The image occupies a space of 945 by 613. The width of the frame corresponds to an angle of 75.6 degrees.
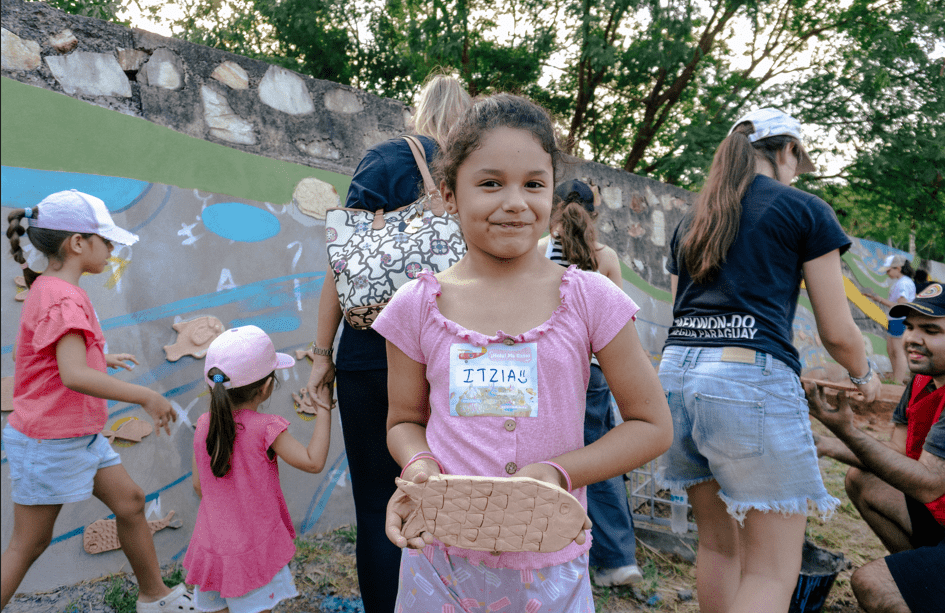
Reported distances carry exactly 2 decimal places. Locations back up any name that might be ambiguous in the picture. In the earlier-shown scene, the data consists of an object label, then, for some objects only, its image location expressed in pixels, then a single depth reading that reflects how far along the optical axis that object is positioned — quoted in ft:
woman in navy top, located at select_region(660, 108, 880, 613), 5.75
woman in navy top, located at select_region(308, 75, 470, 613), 6.06
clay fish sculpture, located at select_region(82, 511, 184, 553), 8.24
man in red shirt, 5.98
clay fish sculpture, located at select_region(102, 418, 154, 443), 8.48
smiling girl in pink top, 3.81
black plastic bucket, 7.22
